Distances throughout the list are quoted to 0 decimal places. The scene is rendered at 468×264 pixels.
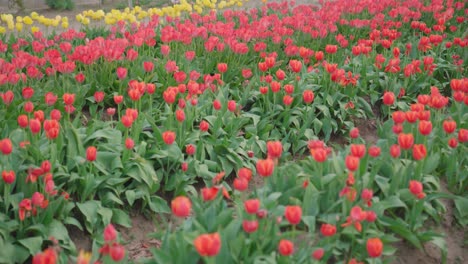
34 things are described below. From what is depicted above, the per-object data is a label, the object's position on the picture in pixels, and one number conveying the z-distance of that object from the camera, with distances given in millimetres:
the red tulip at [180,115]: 3443
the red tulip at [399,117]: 3104
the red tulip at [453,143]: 3102
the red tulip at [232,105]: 3847
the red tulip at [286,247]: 2068
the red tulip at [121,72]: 4277
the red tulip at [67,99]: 3549
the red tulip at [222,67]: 4602
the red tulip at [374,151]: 2824
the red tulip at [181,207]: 2117
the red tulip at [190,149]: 3471
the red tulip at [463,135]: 3113
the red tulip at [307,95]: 3990
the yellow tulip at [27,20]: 6391
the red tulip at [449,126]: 3105
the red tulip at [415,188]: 2487
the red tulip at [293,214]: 2172
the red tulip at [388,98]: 3643
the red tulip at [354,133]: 3203
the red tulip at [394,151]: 2787
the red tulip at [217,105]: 3834
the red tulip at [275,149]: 2648
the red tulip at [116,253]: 2010
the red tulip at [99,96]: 4051
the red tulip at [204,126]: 3566
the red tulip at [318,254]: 2178
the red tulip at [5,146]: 2734
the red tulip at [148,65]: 4562
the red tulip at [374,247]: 2113
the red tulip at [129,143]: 3246
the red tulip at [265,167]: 2438
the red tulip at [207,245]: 1846
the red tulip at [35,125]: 3010
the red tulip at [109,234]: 2105
